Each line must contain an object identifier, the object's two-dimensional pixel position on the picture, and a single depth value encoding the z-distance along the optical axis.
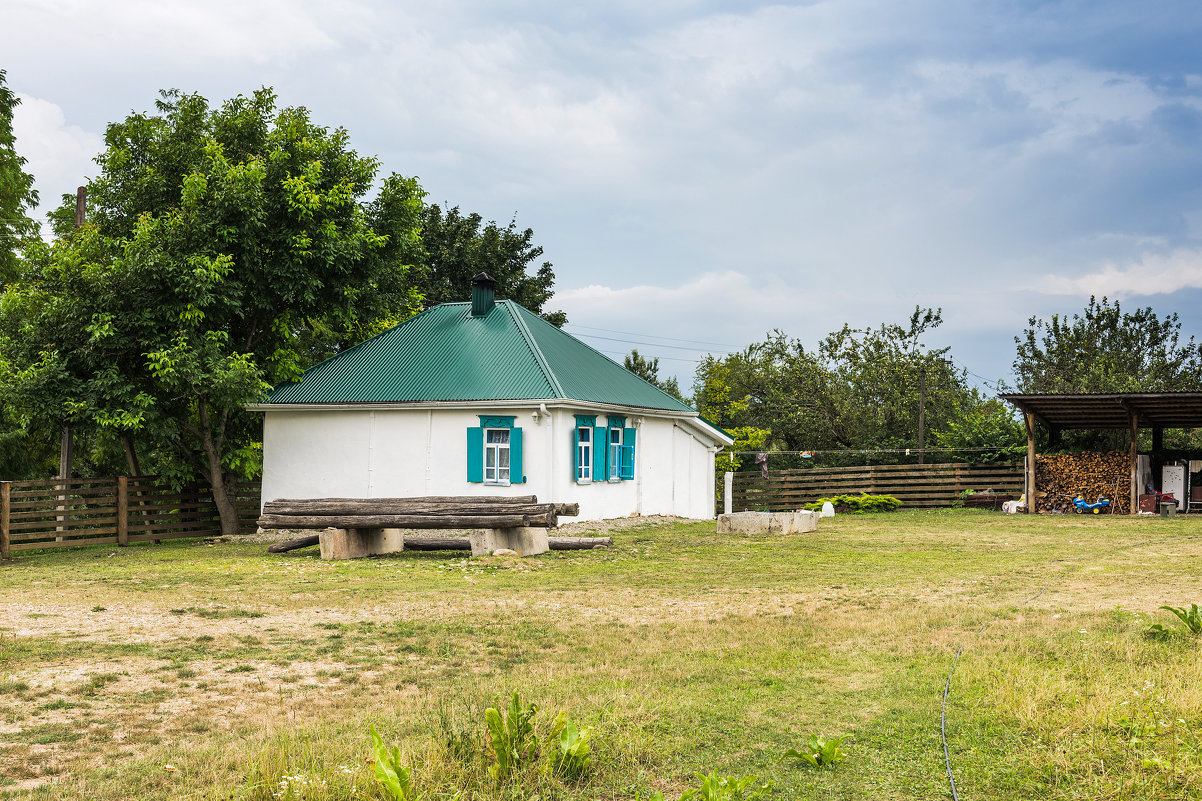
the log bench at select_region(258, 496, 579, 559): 14.89
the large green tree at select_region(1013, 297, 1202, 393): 45.81
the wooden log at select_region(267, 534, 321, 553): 16.41
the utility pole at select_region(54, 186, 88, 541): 18.05
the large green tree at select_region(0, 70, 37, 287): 25.72
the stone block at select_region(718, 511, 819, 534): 19.14
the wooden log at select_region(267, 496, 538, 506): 15.20
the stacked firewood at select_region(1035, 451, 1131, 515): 25.42
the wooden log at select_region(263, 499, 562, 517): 14.90
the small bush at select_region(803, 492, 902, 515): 27.80
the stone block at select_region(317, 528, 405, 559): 15.26
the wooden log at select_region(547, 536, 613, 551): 15.80
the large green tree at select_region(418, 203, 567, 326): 34.59
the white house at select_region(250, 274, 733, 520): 19.78
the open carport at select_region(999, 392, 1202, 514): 22.95
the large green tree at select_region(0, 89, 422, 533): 18.25
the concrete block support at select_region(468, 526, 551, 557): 15.09
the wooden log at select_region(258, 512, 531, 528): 14.81
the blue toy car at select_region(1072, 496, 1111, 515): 25.02
